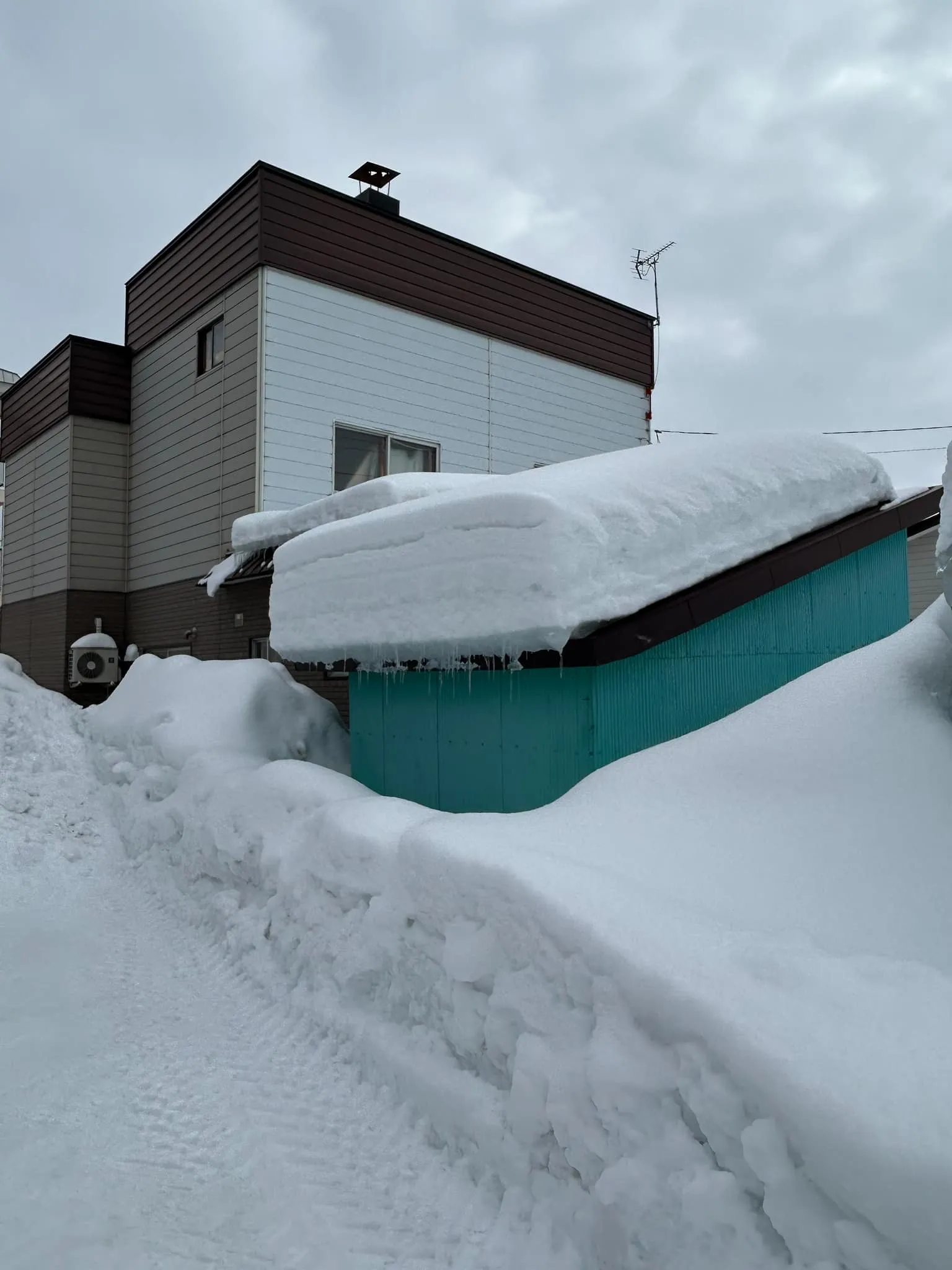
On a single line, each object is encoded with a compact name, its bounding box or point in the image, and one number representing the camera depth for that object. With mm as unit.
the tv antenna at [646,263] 15805
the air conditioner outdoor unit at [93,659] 11922
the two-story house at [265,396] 9625
